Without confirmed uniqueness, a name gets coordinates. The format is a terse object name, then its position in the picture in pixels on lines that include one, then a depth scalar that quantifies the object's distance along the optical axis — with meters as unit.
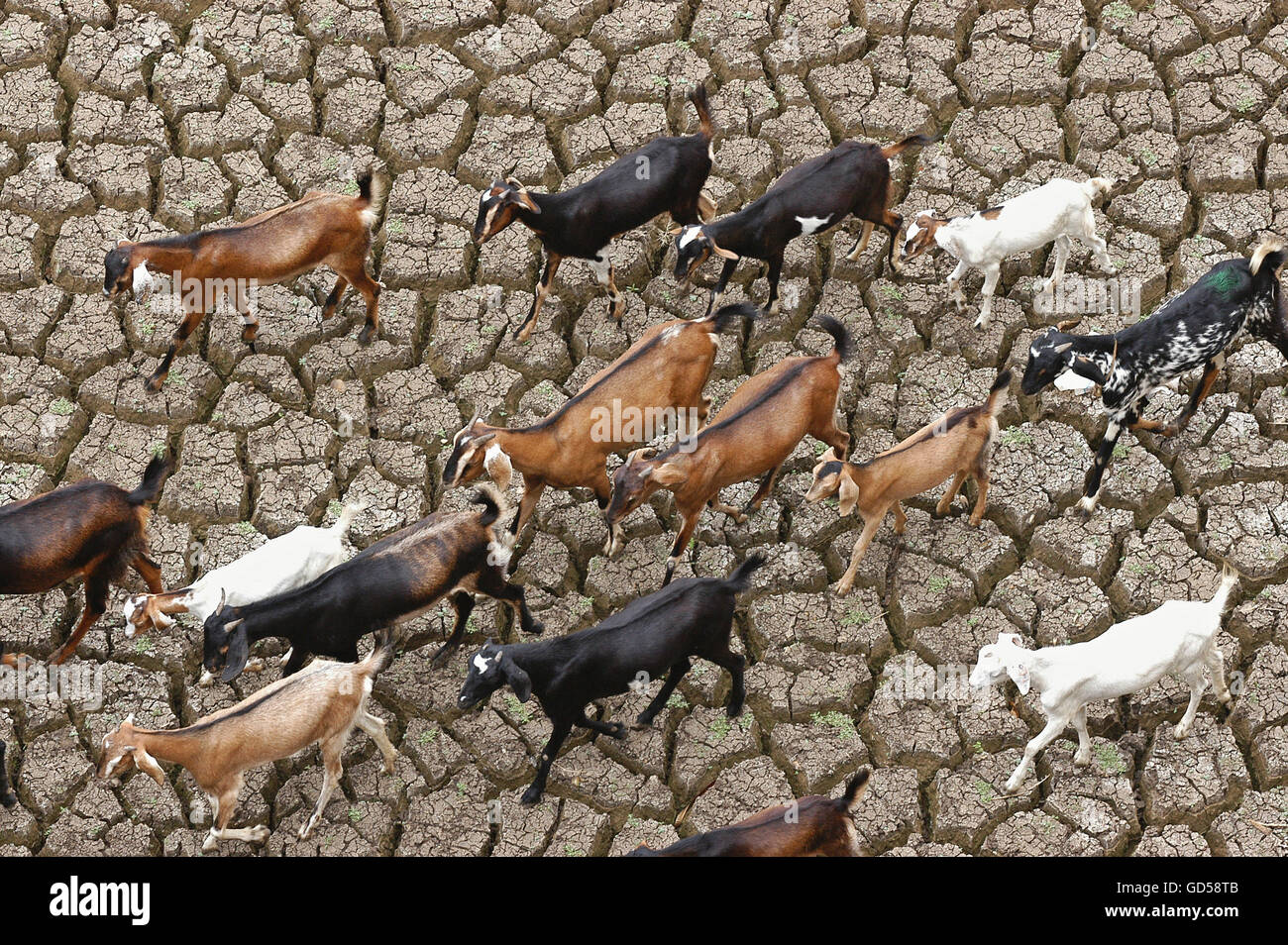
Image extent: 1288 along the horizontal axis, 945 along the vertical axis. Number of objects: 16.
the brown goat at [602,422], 8.09
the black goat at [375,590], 7.58
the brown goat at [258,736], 7.26
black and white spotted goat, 8.49
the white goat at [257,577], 7.79
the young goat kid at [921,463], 8.19
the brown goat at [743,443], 8.02
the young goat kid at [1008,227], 9.19
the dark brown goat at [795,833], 6.88
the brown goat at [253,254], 8.82
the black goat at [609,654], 7.43
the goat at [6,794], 7.72
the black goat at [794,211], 9.02
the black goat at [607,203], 8.99
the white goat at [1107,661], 7.50
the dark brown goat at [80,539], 7.93
